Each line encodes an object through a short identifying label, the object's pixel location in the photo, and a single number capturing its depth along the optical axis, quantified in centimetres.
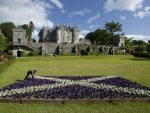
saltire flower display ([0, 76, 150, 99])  550
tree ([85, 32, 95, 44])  5601
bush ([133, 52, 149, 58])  2846
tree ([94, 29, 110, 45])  4853
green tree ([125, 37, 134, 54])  3801
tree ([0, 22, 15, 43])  4392
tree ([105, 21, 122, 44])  4743
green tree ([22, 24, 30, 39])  4692
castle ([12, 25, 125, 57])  3250
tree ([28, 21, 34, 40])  4861
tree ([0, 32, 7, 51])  2423
